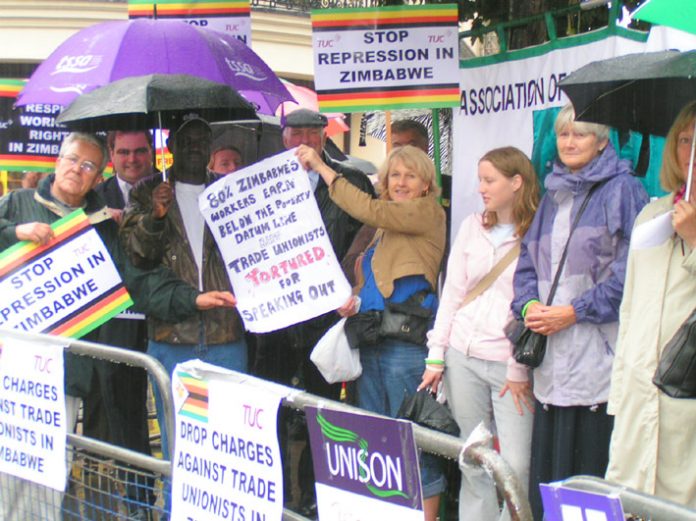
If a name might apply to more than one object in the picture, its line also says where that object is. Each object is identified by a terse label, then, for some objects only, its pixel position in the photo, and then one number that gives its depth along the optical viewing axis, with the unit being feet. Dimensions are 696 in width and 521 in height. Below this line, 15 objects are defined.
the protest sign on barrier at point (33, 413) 14.10
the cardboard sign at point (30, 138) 24.08
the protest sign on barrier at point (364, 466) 8.86
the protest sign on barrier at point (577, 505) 7.39
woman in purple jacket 13.84
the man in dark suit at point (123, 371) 18.33
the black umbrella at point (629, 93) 12.59
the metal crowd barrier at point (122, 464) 8.09
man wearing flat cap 18.97
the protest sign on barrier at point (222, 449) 10.73
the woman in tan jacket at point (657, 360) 12.11
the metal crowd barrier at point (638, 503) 7.21
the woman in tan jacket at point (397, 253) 16.56
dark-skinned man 17.48
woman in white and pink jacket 15.21
